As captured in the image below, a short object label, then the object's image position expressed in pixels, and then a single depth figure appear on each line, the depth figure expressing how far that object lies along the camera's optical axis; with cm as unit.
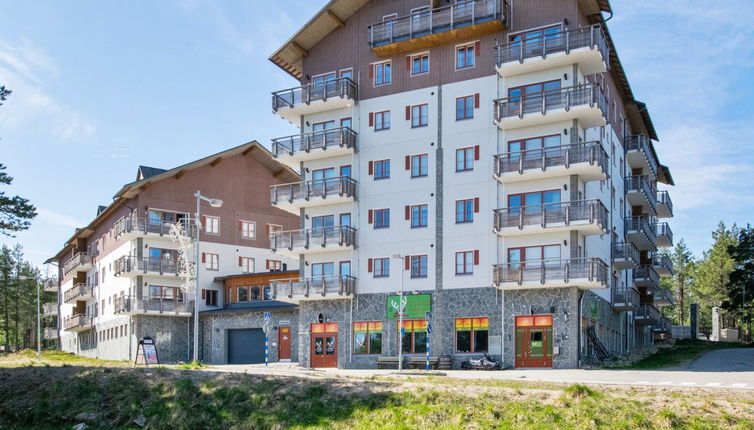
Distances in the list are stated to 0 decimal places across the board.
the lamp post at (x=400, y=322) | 4809
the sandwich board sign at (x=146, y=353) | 4690
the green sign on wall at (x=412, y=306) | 5195
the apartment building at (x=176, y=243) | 7169
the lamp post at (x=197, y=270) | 4729
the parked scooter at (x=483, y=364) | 4731
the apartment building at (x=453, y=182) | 4812
